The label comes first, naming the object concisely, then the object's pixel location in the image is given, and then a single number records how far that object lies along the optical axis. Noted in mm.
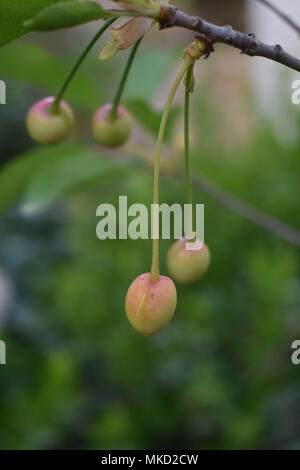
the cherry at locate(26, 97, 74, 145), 251
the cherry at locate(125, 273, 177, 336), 214
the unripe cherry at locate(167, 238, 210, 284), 228
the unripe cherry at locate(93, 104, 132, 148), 259
